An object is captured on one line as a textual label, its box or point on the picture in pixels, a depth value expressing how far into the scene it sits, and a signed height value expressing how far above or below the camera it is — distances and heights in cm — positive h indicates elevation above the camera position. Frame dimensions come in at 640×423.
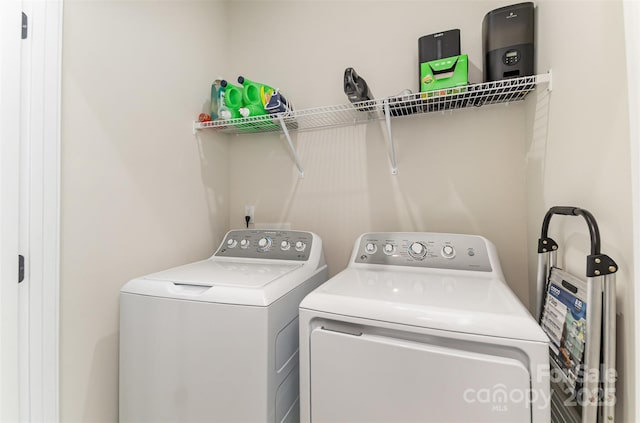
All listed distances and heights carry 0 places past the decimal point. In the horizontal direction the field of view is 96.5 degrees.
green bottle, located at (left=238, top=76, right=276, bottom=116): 161 +69
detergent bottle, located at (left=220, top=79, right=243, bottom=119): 164 +66
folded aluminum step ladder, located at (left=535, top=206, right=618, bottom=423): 69 -34
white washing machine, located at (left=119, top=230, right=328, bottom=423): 95 -47
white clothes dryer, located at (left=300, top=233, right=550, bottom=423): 72 -39
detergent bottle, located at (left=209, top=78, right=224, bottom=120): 169 +70
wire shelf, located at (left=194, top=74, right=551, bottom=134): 127 +56
